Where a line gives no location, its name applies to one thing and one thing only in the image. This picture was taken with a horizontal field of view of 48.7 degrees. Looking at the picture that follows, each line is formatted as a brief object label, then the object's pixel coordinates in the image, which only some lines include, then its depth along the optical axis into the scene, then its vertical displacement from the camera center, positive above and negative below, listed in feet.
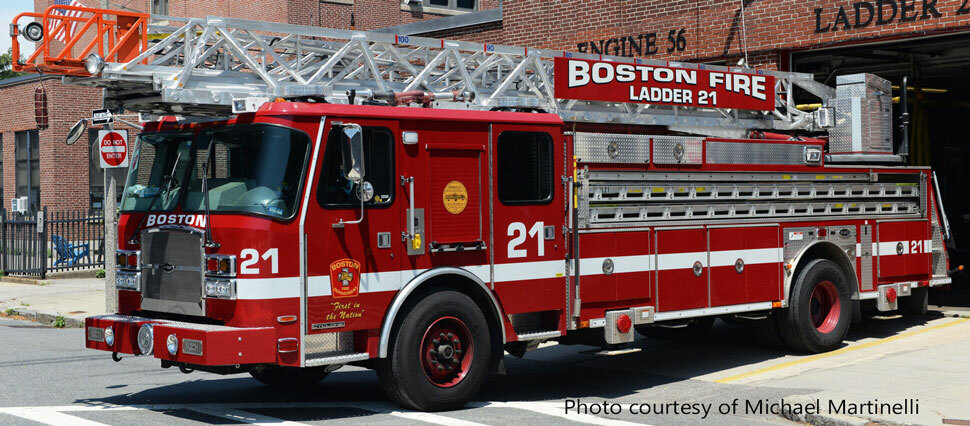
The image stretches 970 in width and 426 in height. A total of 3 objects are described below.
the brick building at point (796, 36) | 49.37 +8.46
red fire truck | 25.93 +0.09
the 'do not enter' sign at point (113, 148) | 46.06 +2.85
